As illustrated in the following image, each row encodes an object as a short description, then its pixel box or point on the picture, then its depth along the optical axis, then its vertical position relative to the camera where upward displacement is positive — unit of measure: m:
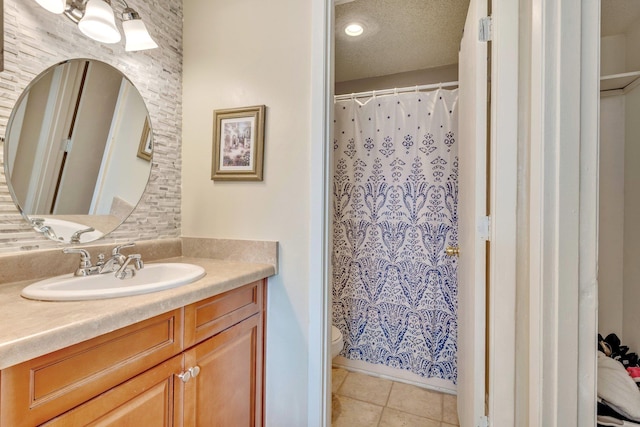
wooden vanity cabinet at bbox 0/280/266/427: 0.63 -0.43
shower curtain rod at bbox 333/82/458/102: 1.97 +0.91
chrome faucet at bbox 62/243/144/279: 1.05 -0.19
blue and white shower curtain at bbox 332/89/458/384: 1.96 -0.07
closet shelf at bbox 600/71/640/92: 1.32 +0.67
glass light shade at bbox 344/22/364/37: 2.08 +1.36
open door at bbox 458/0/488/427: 1.11 +0.00
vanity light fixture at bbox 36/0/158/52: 1.11 +0.75
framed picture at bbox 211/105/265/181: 1.41 +0.36
